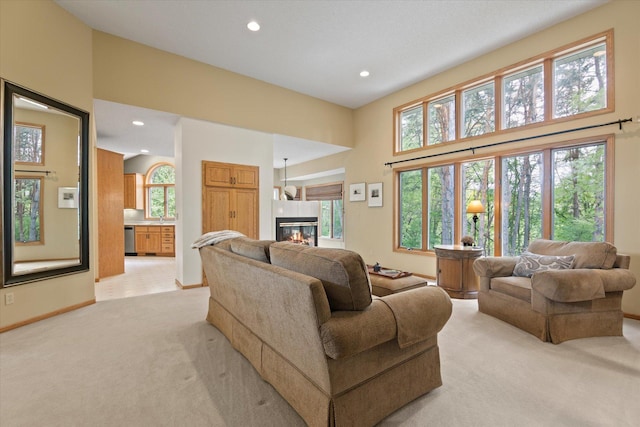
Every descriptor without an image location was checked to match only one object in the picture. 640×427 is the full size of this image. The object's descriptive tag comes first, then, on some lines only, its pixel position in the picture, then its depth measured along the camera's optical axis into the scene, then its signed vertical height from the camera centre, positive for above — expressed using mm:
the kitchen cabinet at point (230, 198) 4531 +225
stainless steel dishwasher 8055 -838
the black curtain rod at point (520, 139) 3117 +995
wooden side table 3760 -820
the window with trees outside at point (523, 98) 3346 +1647
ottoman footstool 2672 -714
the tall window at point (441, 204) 4840 +133
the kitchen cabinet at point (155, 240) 7945 -818
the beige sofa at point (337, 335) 1302 -629
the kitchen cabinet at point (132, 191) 8445 +599
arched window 8625 +552
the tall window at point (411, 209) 5297 +49
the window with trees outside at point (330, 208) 8164 +102
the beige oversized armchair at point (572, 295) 2406 -742
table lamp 3910 +51
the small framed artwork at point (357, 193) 6215 +422
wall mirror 2846 +272
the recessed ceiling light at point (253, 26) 3451 +2307
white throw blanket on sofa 2750 -264
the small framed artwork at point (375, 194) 5844 +363
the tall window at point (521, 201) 3828 +150
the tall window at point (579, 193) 3326 +232
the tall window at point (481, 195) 4316 +261
